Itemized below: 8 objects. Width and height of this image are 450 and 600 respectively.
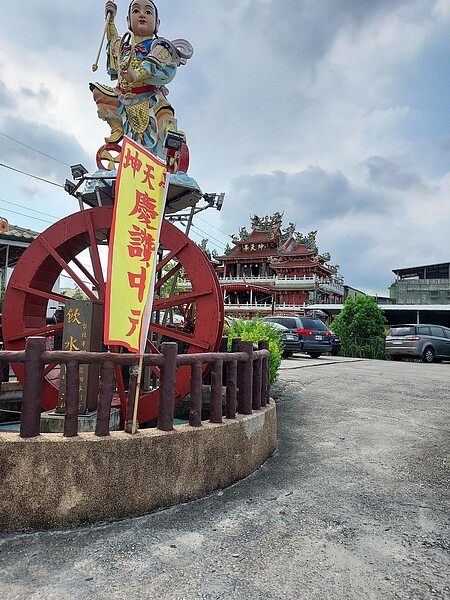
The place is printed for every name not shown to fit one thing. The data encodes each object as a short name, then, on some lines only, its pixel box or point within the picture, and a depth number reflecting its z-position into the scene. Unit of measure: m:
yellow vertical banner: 3.32
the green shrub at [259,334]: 7.48
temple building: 39.12
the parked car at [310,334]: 15.15
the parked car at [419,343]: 15.64
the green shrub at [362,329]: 18.83
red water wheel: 5.40
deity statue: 5.97
